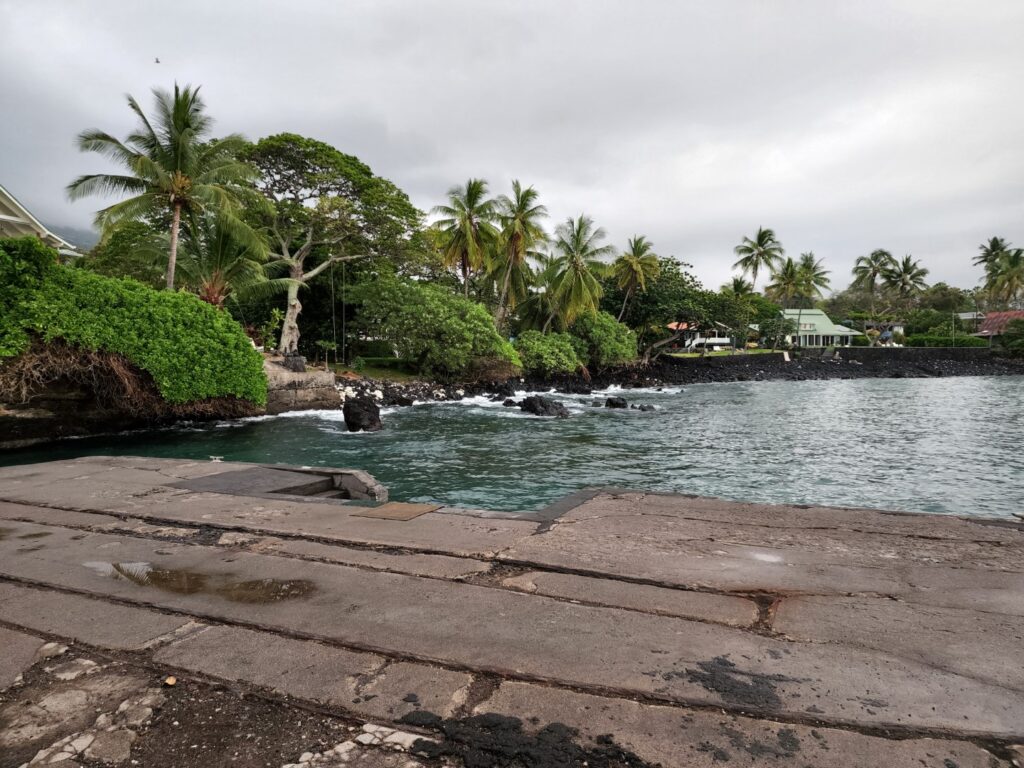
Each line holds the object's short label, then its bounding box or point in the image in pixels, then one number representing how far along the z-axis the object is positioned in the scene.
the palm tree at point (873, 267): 69.73
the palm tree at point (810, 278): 63.81
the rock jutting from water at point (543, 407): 23.27
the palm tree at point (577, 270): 37.41
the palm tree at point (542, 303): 39.38
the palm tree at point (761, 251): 58.62
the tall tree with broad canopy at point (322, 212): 26.64
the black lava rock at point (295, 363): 24.05
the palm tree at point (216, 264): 21.95
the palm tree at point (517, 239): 35.06
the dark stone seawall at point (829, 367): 46.53
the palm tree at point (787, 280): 63.38
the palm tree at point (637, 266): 42.94
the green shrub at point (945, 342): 60.34
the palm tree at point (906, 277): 69.44
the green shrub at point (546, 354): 36.84
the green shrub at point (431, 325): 30.53
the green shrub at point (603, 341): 41.47
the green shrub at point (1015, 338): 55.66
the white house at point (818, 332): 66.88
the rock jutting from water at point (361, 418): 18.06
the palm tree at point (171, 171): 18.91
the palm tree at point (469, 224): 33.69
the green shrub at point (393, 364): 33.38
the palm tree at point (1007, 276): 57.75
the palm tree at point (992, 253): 62.75
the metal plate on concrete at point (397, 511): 5.16
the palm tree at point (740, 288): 60.72
